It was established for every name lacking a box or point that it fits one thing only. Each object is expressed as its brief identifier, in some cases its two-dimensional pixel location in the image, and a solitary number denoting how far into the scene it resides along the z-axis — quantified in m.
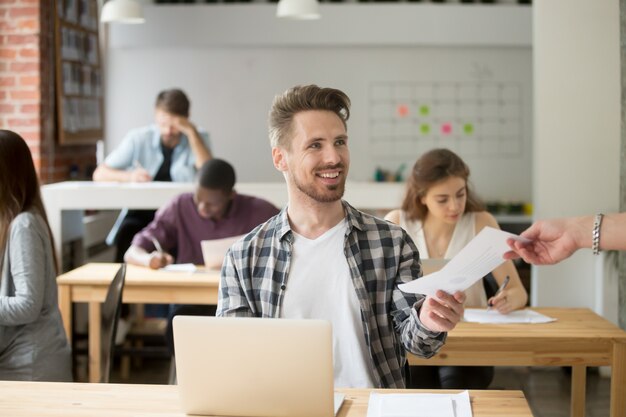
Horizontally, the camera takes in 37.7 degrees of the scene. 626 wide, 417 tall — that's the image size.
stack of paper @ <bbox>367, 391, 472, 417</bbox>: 2.07
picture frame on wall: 6.27
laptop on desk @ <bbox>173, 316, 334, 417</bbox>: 1.95
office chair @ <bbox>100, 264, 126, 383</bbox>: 3.26
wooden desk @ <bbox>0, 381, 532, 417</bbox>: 2.16
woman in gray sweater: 3.08
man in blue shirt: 6.01
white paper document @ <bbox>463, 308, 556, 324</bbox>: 3.49
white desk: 5.63
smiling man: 2.49
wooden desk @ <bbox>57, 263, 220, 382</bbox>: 4.34
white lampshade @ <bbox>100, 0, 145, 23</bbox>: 6.01
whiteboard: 7.86
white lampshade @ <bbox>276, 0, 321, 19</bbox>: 5.94
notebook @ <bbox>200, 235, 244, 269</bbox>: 4.47
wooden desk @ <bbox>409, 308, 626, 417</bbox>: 3.25
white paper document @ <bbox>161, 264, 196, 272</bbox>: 4.59
